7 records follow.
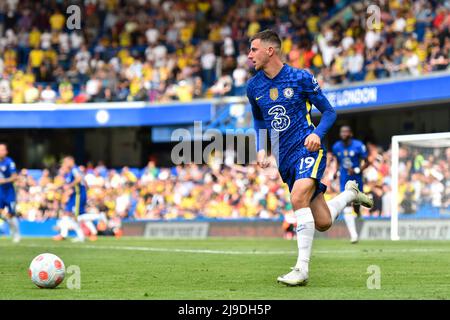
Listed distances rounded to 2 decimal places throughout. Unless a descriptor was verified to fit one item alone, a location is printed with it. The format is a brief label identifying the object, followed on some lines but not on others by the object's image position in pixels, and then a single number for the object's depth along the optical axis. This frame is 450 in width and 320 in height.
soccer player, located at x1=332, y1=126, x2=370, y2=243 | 19.80
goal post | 20.67
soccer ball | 9.33
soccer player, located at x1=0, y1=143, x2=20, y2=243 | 22.42
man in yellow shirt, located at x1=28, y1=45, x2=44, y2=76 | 34.38
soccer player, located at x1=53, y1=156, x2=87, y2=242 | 23.41
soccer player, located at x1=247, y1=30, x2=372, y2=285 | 9.63
